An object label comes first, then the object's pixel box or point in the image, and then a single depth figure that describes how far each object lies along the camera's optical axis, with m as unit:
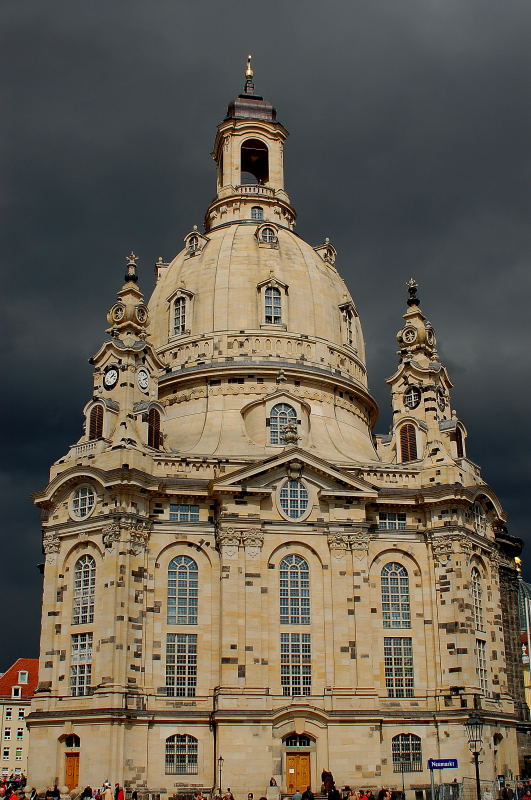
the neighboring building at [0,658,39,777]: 96.38
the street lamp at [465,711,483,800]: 45.16
